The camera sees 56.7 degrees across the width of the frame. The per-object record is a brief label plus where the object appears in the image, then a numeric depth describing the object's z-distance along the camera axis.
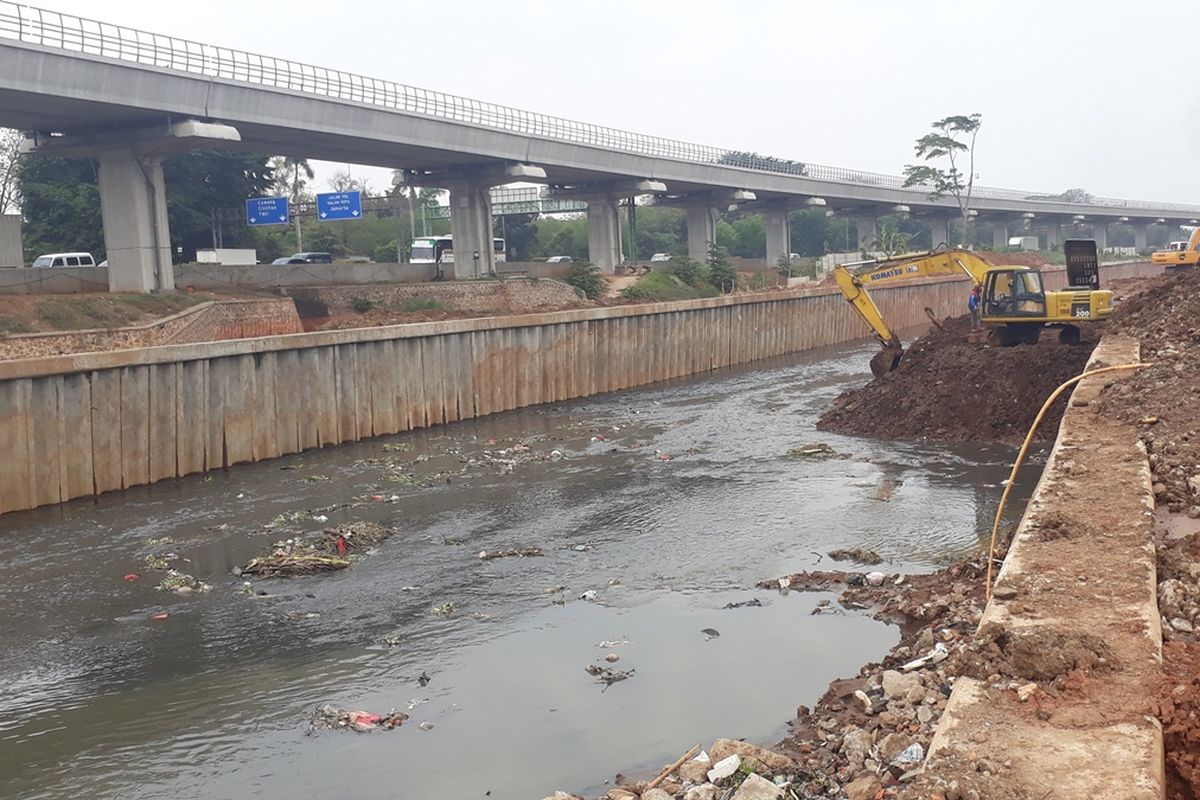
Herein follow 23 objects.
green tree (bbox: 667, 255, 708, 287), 54.91
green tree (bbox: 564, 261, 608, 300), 47.59
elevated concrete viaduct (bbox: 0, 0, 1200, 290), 27.23
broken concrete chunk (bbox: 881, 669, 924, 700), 8.47
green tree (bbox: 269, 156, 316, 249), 86.25
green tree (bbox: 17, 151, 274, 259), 48.78
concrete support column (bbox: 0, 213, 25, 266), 34.16
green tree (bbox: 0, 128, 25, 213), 60.19
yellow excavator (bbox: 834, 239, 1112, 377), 25.22
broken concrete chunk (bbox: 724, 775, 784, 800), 6.73
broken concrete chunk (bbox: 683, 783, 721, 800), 7.14
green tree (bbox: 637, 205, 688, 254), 99.69
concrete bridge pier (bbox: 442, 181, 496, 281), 47.34
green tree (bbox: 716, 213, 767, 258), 100.00
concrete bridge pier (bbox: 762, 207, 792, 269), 75.19
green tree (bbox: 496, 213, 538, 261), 85.44
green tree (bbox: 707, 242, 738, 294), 56.34
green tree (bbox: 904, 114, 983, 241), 84.44
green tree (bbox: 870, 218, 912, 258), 83.56
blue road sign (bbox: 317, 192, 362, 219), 51.31
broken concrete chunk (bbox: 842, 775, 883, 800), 6.54
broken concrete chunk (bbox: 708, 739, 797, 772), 7.45
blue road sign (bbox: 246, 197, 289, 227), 48.06
